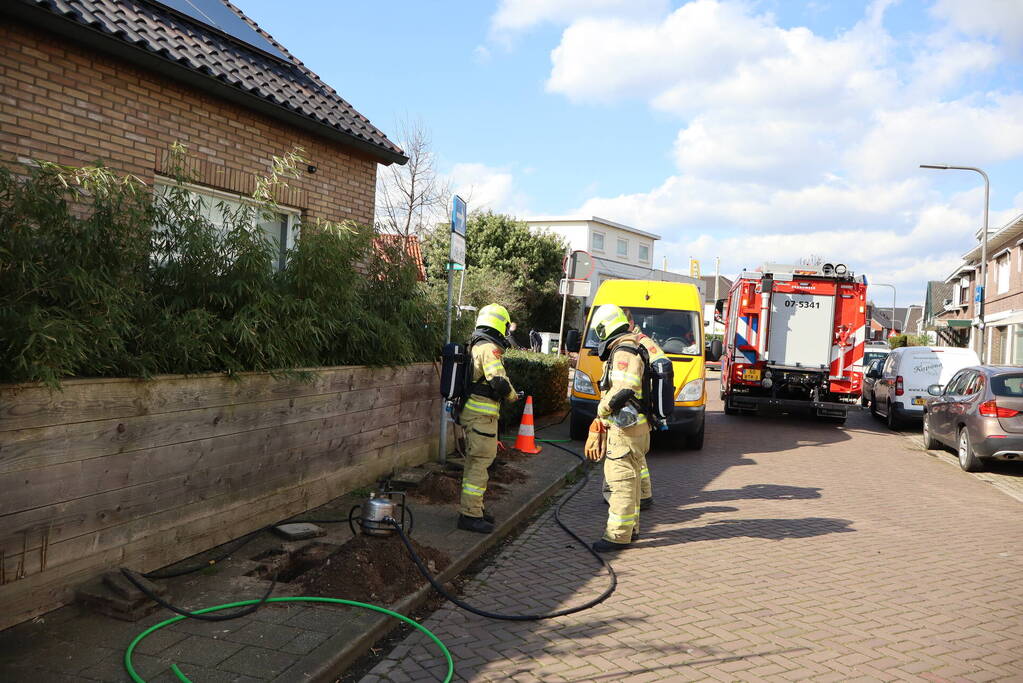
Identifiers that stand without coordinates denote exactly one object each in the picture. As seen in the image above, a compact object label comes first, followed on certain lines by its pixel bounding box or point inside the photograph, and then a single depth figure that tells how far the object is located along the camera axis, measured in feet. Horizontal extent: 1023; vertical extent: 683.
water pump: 16.80
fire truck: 48.67
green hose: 11.41
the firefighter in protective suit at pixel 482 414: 20.67
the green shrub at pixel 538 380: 41.19
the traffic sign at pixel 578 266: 47.80
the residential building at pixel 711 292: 240.40
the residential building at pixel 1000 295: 92.38
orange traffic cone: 34.17
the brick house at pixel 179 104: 21.43
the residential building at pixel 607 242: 188.44
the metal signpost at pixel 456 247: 28.43
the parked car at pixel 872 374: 63.47
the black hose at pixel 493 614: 15.19
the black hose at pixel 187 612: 13.56
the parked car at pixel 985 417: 33.60
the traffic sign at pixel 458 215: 28.63
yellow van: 36.94
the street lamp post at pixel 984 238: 67.62
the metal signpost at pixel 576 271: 46.57
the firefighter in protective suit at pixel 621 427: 20.36
